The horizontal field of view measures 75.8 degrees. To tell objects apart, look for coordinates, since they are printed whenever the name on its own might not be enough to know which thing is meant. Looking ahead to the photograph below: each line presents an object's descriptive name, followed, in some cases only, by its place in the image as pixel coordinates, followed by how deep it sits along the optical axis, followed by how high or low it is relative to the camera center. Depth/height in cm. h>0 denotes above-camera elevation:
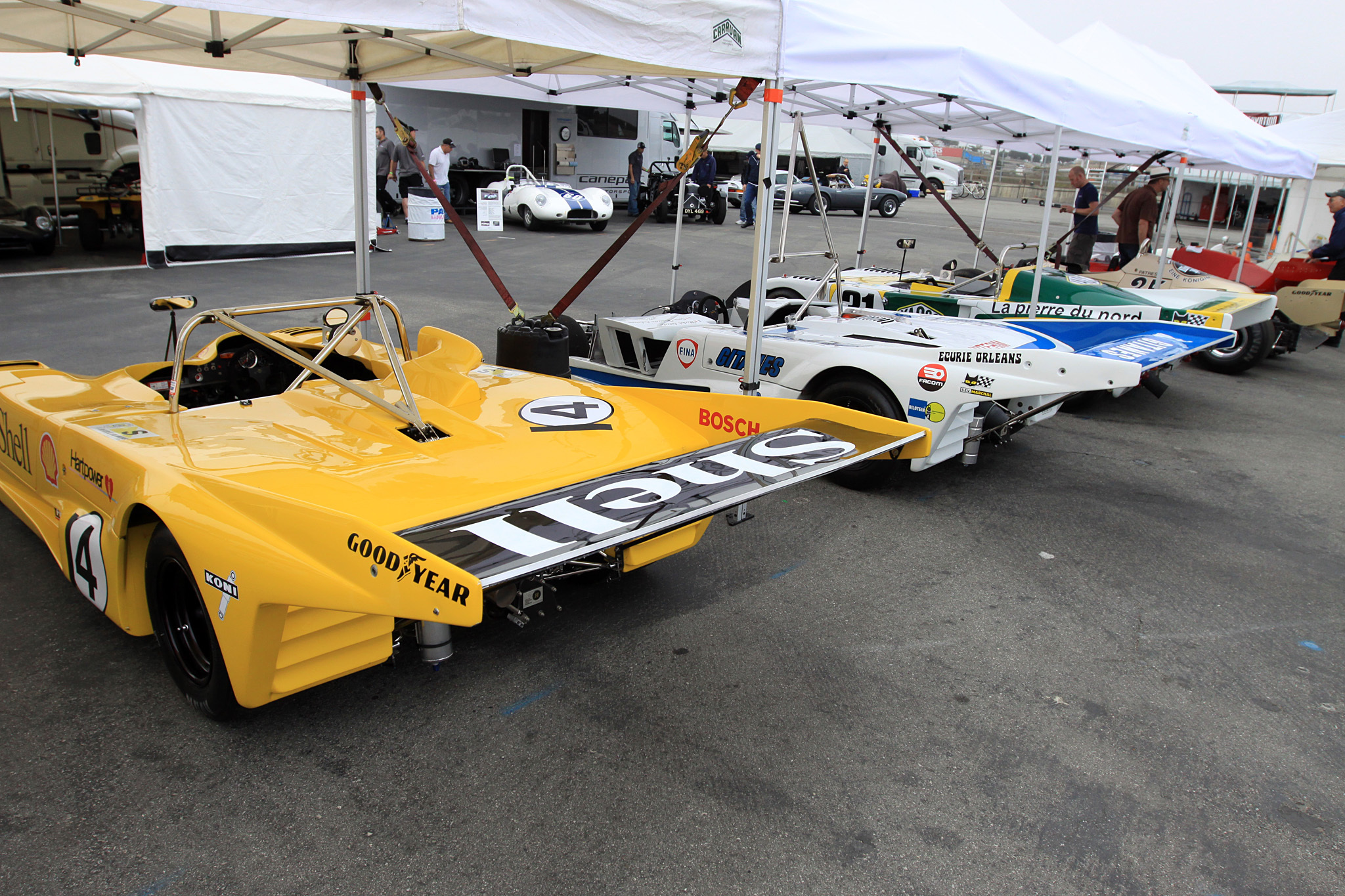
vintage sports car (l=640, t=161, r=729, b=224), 2169 +77
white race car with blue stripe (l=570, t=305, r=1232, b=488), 489 -68
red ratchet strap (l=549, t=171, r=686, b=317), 488 -16
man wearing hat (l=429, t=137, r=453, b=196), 1706 +109
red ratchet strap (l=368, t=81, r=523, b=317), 516 -12
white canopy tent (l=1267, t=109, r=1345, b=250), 1622 +202
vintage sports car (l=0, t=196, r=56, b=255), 1200 -53
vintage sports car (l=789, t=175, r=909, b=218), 2602 +144
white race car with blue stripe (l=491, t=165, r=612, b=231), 1803 +46
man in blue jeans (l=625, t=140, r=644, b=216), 2185 +154
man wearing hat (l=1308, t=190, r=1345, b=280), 1070 +41
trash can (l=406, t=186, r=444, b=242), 1559 -3
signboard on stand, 1734 +22
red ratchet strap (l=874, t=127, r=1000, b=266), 817 +37
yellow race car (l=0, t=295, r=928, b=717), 238 -86
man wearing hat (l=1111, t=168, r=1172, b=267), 1104 +64
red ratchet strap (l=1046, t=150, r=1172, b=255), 984 +102
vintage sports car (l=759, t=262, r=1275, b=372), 794 -38
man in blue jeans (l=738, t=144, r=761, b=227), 2041 +117
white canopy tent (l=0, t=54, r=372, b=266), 1126 +74
